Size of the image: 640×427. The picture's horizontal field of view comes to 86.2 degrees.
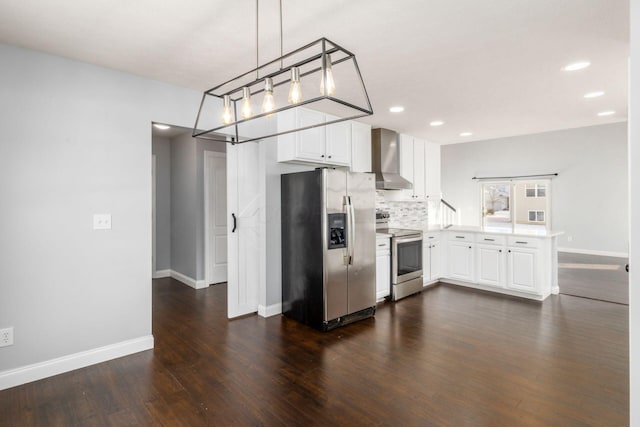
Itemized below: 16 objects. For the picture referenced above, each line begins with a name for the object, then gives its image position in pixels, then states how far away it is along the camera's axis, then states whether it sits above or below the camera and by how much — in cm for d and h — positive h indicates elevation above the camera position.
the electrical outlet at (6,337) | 244 -85
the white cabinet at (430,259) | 523 -74
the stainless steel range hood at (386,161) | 481 +76
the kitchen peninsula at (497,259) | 455 -69
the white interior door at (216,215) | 539 +1
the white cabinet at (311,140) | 385 +87
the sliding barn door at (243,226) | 398 -13
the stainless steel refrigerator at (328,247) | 356 -36
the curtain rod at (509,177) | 818 +88
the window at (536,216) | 861 -13
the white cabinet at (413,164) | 536 +78
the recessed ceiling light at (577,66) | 283 +122
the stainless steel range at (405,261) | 455 -67
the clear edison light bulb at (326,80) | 142 +56
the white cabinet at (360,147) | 456 +91
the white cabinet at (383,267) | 439 -71
